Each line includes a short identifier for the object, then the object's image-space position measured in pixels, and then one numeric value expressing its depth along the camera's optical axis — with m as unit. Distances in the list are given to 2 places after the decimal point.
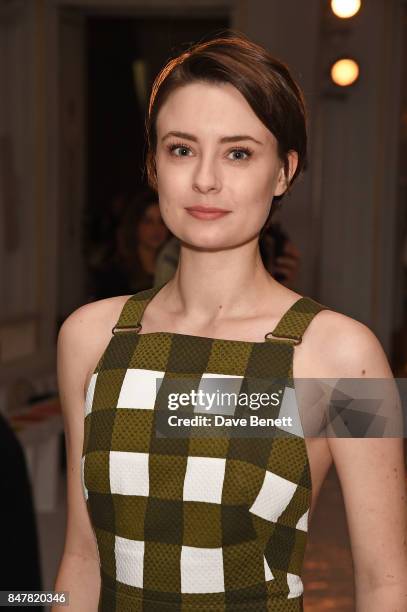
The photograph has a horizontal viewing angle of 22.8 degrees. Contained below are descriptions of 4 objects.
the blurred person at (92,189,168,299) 4.89
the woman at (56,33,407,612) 1.47
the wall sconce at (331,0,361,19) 6.75
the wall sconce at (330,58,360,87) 7.61
